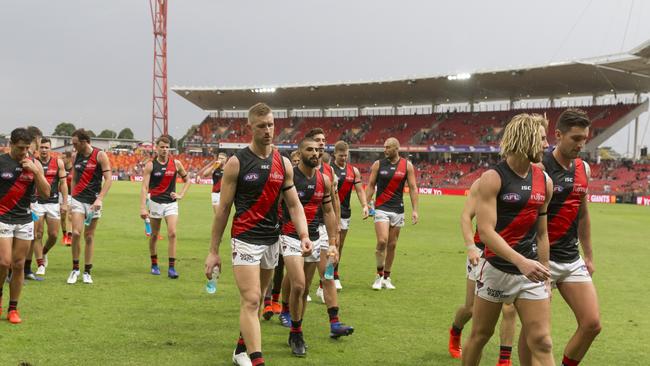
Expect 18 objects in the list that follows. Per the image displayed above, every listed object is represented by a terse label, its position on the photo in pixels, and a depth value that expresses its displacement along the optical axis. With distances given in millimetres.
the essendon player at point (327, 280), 6816
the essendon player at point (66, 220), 13805
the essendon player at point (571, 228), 5133
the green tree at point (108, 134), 165375
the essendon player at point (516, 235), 4414
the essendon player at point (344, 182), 10102
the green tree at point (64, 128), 158000
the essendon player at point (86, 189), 9742
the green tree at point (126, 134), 167250
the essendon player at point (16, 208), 7094
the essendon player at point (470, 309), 5445
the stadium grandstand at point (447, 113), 51938
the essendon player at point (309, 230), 6289
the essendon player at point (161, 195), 10695
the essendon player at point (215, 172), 13477
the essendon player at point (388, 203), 10028
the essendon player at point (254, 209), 5227
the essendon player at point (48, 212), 10703
